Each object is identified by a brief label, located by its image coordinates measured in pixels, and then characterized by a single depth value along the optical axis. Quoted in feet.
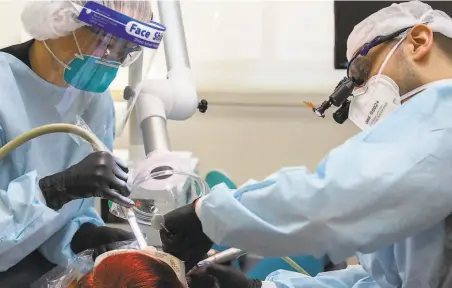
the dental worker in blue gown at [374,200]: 2.66
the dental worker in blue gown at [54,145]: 3.74
